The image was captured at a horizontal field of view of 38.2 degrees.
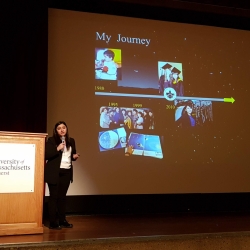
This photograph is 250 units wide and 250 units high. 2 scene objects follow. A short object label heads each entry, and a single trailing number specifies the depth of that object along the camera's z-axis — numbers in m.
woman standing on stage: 3.51
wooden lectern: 3.17
